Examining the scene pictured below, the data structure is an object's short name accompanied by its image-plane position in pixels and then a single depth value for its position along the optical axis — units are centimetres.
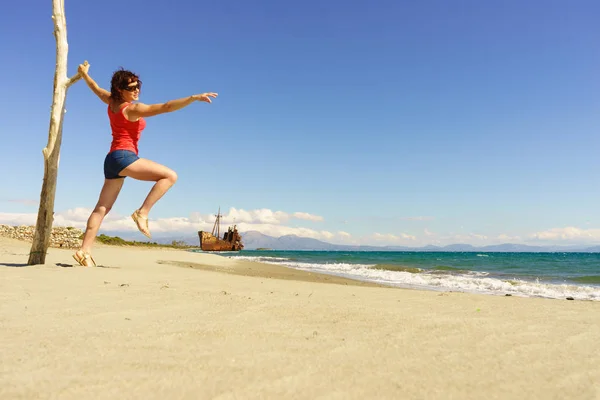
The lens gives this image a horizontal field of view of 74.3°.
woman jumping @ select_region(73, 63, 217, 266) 492
